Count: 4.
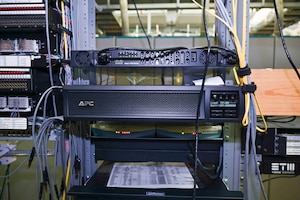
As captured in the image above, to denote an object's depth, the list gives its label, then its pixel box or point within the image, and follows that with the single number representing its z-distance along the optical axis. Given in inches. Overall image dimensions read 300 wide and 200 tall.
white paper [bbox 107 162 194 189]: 28.2
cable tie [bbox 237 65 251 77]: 24.7
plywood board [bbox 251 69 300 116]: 30.5
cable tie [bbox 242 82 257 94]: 24.9
